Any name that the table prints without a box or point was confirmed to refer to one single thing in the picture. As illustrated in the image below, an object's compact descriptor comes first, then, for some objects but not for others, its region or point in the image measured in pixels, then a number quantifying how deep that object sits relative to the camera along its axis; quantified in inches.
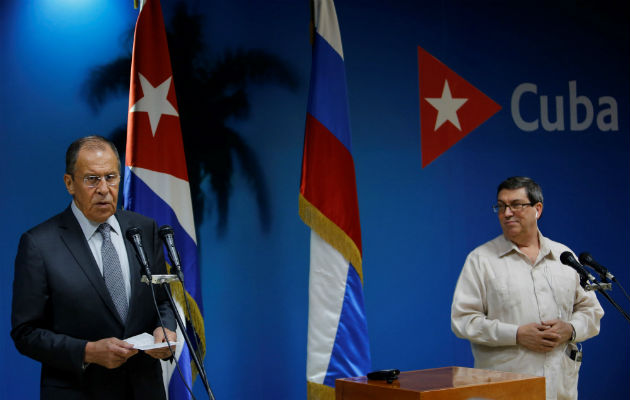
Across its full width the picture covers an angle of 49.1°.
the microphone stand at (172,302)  75.4
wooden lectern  83.0
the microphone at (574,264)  105.3
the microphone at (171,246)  79.5
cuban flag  135.9
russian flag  139.9
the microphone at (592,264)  105.0
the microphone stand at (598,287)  103.7
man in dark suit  88.5
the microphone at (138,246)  78.7
